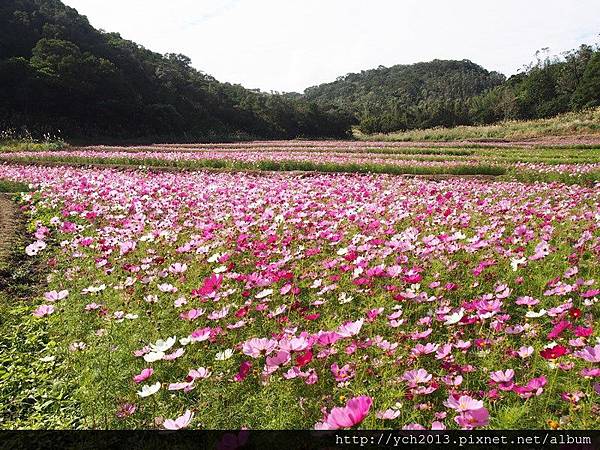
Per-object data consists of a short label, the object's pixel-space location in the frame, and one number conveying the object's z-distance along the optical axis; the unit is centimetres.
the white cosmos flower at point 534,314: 228
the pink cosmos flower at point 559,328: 215
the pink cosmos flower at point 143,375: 205
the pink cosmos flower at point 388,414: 180
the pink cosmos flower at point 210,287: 287
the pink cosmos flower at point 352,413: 141
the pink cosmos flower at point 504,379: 189
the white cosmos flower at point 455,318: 243
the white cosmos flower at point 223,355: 229
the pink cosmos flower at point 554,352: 186
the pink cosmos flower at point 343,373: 219
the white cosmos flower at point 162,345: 231
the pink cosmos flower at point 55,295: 272
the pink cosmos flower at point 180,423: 169
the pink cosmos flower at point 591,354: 176
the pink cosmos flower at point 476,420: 161
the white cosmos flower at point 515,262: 315
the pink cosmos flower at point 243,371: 208
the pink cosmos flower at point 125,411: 229
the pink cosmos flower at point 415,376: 204
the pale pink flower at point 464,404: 164
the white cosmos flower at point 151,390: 193
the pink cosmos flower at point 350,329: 214
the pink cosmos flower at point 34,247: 390
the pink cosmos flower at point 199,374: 204
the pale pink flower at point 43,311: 263
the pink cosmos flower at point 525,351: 214
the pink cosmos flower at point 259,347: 214
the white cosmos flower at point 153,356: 218
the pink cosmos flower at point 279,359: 211
